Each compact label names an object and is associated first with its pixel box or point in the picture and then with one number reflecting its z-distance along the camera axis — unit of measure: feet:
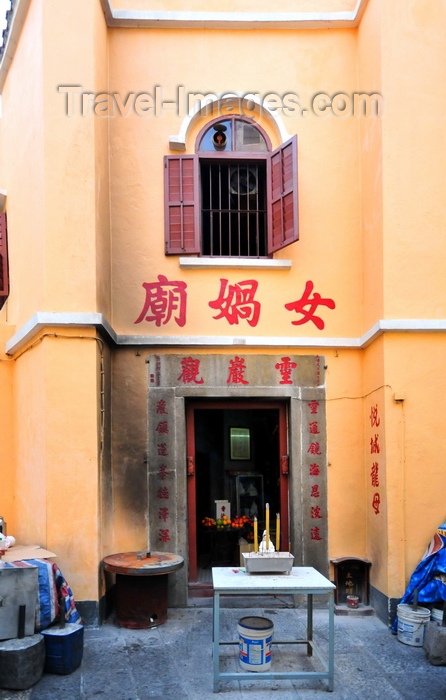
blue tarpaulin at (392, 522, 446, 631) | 22.00
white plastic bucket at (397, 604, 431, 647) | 21.20
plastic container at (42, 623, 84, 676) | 18.70
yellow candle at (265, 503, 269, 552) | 19.47
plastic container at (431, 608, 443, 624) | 21.39
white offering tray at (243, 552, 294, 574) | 19.08
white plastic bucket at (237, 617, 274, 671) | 18.54
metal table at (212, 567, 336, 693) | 17.79
